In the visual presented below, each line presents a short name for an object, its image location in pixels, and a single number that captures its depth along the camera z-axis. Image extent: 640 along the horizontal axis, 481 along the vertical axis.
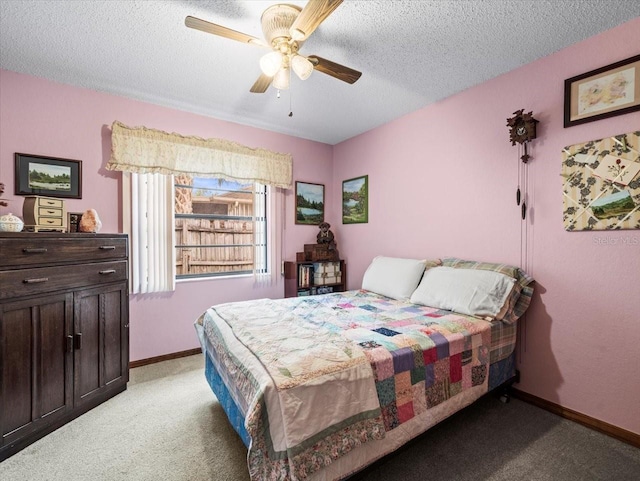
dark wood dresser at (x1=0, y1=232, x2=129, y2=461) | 1.72
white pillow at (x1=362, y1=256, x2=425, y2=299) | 2.70
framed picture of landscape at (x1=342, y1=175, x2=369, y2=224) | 3.68
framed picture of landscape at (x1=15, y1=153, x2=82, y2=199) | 2.35
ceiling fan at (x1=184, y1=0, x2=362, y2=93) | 1.44
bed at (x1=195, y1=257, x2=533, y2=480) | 1.18
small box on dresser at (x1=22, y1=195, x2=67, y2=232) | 2.05
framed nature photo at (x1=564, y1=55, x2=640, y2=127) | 1.78
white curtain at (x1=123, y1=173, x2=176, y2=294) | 2.80
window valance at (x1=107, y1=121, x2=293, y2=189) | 2.73
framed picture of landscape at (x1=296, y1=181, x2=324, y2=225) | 3.85
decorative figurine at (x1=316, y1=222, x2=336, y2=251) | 3.92
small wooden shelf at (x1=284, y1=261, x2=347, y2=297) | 3.63
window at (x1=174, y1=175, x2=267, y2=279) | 3.39
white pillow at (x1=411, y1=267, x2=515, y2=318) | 2.10
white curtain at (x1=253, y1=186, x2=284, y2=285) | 3.59
